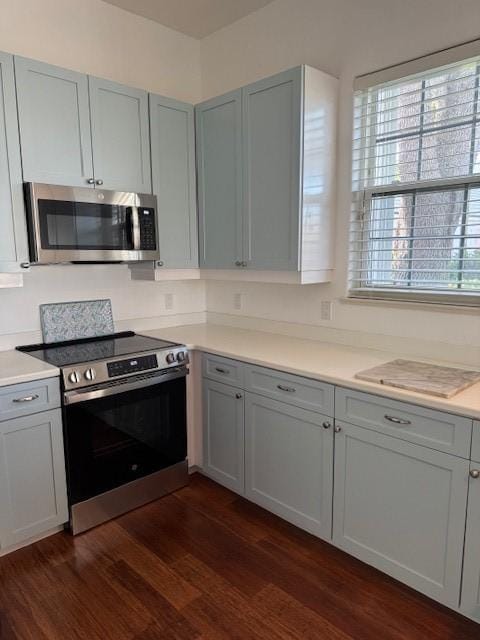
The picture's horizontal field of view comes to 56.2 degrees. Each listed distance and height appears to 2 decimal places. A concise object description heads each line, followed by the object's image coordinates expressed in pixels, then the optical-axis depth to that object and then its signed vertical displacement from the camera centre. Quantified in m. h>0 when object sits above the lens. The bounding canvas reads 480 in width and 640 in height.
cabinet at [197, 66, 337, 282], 2.37 +0.44
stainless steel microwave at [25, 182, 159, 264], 2.27 +0.14
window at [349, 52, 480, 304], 2.11 +0.31
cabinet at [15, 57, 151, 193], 2.24 +0.65
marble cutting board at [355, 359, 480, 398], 1.75 -0.54
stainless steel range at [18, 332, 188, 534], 2.25 -0.92
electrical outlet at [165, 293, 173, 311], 3.31 -0.37
